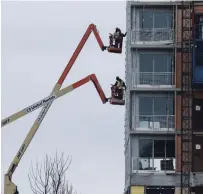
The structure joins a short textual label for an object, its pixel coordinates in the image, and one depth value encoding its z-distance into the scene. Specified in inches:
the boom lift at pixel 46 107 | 2272.4
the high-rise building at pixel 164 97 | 2847.0
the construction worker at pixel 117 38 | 2437.3
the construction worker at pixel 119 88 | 2406.1
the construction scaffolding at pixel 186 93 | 2844.5
